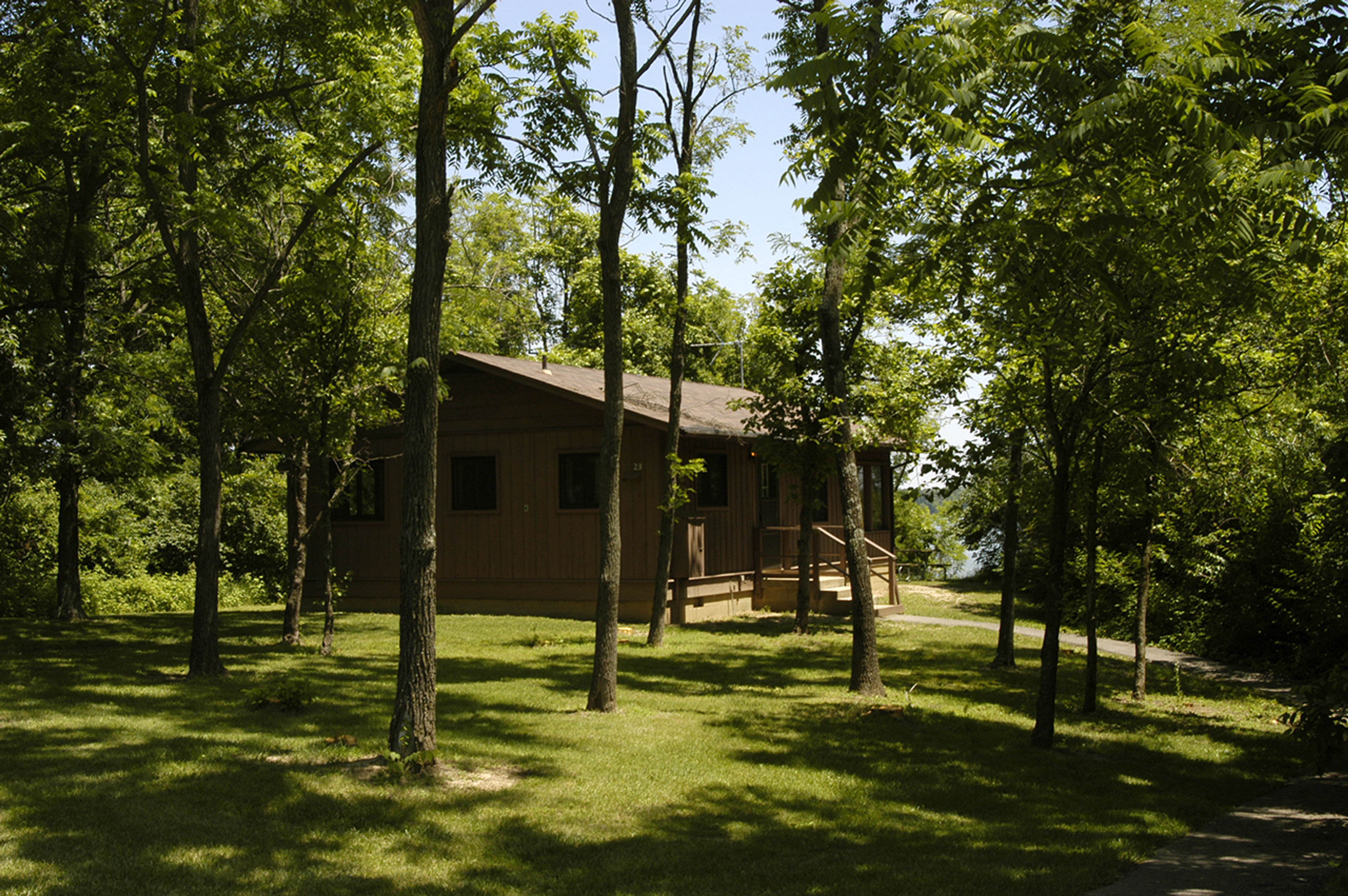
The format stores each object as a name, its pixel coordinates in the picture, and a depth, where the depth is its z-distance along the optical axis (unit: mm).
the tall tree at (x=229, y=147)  10844
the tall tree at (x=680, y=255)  14898
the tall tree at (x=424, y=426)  7195
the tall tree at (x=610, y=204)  9773
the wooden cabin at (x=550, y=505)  18547
